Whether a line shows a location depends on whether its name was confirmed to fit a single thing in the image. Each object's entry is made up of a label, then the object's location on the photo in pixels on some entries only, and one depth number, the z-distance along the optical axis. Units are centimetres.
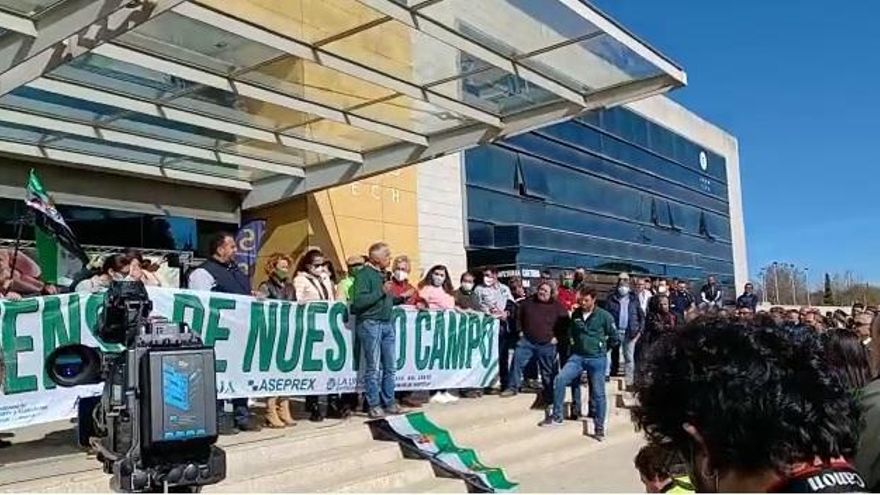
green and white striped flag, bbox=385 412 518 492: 738
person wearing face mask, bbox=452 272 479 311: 1090
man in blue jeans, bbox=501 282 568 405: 1030
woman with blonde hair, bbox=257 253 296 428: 773
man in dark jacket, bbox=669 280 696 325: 1317
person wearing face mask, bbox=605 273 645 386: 1201
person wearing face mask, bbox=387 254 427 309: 962
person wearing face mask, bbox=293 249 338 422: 827
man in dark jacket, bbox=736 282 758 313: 1427
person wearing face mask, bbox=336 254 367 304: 849
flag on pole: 737
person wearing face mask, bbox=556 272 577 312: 1167
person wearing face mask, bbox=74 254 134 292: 722
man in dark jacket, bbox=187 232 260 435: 719
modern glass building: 756
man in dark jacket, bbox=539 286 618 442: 962
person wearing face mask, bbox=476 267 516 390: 1100
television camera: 278
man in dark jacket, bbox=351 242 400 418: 805
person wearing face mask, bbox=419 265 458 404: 988
